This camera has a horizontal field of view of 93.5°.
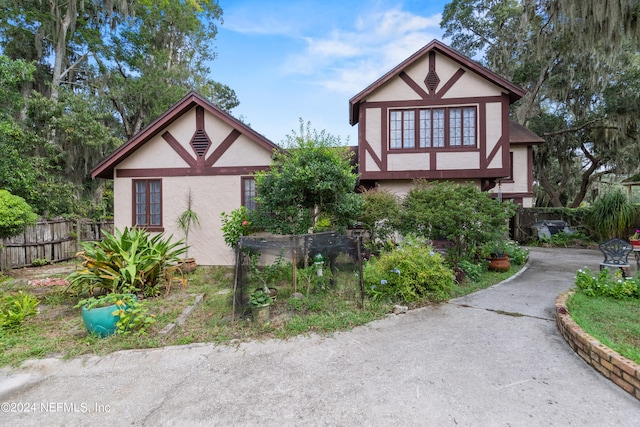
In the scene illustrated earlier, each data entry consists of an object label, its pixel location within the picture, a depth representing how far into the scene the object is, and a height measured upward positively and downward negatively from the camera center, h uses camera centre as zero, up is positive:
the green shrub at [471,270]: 6.71 -1.31
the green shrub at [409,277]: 5.19 -1.15
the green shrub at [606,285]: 4.91 -1.23
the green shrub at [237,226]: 7.55 -0.33
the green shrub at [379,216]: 7.37 -0.09
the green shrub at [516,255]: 8.59 -1.24
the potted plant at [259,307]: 4.38 -1.37
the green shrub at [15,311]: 4.32 -1.46
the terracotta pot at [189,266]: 8.13 -1.44
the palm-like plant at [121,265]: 5.22 -0.94
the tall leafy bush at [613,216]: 11.91 -0.17
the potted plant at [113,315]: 4.02 -1.38
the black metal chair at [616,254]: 6.27 -0.90
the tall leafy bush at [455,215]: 6.70 -0.06
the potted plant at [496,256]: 7.68 -1.15
